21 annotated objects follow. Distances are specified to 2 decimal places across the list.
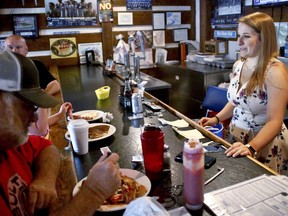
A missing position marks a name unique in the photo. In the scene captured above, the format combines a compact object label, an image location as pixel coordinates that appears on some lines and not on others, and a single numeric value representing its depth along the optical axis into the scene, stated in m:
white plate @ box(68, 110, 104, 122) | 1.93
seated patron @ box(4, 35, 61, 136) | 2.83
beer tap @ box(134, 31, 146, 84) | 3.04
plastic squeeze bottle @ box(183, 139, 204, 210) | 0.92
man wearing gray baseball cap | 0.73
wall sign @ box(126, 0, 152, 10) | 4.59
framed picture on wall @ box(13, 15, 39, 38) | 4.18
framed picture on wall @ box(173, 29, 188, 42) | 4.93
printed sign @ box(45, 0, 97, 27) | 4.33
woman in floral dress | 1.69
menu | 0.92
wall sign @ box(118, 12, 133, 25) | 4.62
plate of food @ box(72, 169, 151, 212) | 0.94
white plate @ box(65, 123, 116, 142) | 1.54
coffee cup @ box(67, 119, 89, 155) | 1.35
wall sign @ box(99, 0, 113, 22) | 4.42
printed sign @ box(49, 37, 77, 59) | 4.47
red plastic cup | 1.12
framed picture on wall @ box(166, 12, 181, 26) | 4.81
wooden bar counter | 1.07
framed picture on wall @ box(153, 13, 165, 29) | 4.74
